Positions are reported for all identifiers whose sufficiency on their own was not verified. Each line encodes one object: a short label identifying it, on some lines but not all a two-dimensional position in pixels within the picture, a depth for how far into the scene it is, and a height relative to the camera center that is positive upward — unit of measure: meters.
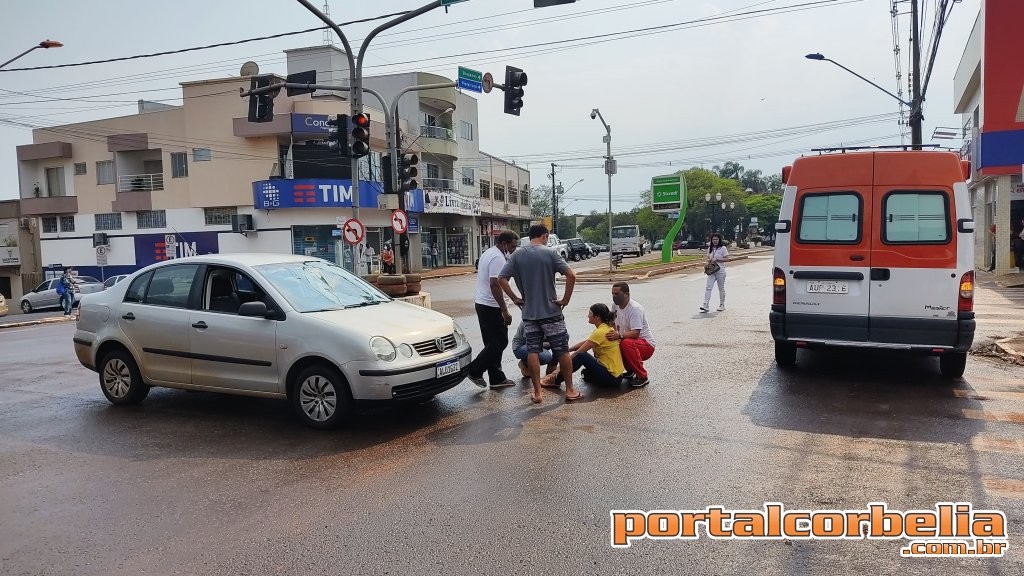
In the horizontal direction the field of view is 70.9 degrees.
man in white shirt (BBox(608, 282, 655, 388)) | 8.03 -1.14
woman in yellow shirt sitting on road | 7.83 -1.32
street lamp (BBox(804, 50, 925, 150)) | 20.72 +3.29
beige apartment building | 36.94 +3.47
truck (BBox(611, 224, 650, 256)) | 53.72 -0.45
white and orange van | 7.43 -0.30
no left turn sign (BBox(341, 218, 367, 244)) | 16.30 +0.24
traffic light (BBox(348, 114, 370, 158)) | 15.11 +2.27
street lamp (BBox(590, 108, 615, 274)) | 31.92 +3.35
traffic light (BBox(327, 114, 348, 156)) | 15.68 +2.40
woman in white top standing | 15.42 -0.61
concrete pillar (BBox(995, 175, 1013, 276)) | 22.53 -0.07
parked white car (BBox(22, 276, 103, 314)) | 31.34 -2.06
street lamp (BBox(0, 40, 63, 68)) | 15.83 +4.53
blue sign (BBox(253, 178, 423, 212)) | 36.16 +2.48
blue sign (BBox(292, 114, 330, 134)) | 35.84 +5.94
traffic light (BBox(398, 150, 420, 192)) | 16.81 +1.60
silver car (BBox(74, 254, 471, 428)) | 6.41 -0.89
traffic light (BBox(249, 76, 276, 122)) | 15.87 +3.09
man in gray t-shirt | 7.17 -0.60
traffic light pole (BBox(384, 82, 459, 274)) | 16.61 +2.08
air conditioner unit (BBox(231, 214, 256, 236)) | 37.28 +1.07
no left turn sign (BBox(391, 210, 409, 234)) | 17.00 +0.44
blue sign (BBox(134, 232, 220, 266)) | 38.62 +0.05
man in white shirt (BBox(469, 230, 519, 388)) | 7.90 -0.81
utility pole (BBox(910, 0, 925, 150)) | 20.53 +4.09
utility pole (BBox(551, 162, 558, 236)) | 68.81 +2.91
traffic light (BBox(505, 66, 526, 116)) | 16.53 +3.45
